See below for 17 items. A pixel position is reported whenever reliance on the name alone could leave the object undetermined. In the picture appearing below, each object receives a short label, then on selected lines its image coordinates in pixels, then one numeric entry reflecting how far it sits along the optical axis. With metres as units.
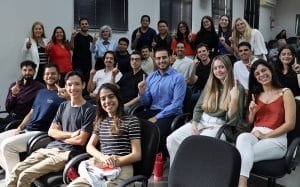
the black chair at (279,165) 2.49
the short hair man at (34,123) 3.06
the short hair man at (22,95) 3.71
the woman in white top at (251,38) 4.79
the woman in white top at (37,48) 4.80
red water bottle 3.32
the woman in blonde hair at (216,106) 2.92
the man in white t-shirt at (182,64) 4.45
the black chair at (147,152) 2.29
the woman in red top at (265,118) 2.55
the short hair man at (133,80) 4.20
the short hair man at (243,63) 3.97
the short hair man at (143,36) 5.46
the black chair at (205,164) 1.66
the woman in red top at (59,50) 4.95
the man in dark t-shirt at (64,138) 2.54
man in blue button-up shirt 3.50
